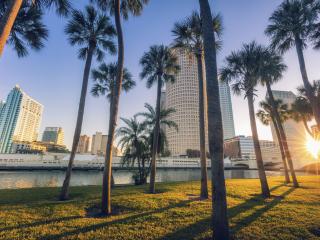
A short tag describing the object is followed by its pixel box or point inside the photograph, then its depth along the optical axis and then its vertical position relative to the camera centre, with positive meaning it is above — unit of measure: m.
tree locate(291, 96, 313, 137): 21.77 +7.17
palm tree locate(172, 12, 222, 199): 10.32 +8.48
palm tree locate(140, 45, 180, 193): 13.70 +8.26
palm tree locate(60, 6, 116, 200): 10.34 +8.62
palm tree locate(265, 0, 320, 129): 11.37 +10.24
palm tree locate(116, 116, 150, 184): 18.02 +2.07
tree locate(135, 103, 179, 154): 17.92 +4.50
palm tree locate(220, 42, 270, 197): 11.20 +6.96
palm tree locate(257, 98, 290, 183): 21.61 +7.29
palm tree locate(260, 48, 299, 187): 12.24 +7.41
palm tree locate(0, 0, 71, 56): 4.34 +3.84
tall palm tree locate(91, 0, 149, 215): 6.78 +4.21
